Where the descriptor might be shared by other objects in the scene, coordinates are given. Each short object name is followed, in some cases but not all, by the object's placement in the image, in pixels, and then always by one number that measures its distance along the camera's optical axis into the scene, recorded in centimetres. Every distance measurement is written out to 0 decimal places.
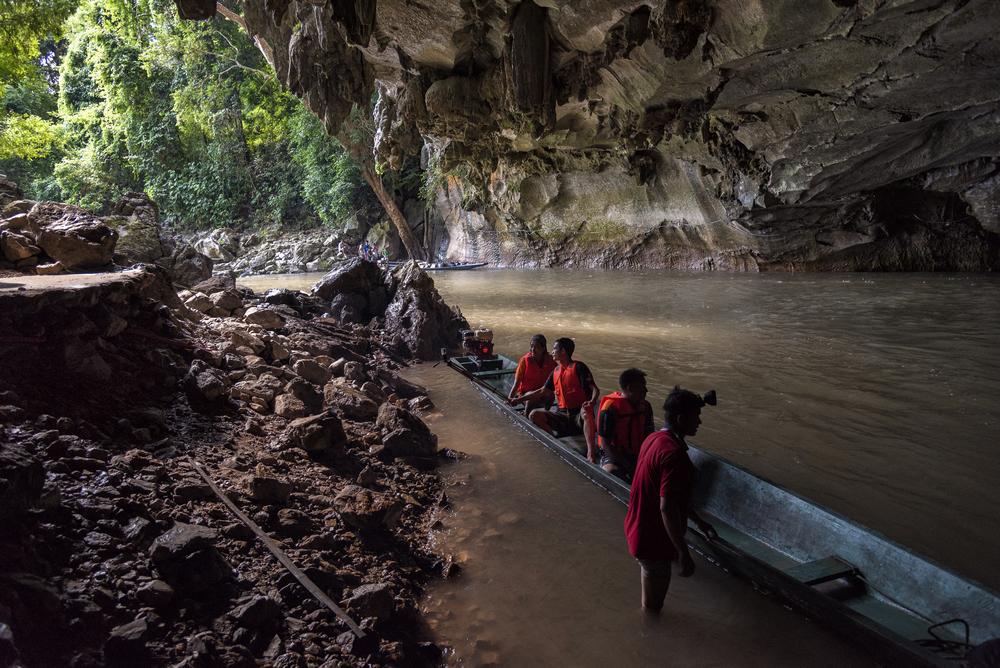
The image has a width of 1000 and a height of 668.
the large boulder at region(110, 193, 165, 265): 973
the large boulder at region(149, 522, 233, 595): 290
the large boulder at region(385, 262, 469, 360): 1160
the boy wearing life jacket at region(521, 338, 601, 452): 616
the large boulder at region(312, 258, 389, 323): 1281
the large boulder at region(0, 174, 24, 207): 867
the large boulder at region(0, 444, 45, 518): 266
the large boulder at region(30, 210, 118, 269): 618
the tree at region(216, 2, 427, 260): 2478
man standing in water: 310
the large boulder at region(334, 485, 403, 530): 410
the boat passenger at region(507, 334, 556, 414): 707
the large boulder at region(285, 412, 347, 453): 496
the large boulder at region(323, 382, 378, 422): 638
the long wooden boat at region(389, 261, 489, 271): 2969
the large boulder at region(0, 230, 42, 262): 601
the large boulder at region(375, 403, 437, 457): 573
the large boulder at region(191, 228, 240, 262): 3312
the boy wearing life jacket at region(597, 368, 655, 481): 471
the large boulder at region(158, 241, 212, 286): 1073
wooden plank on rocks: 300
